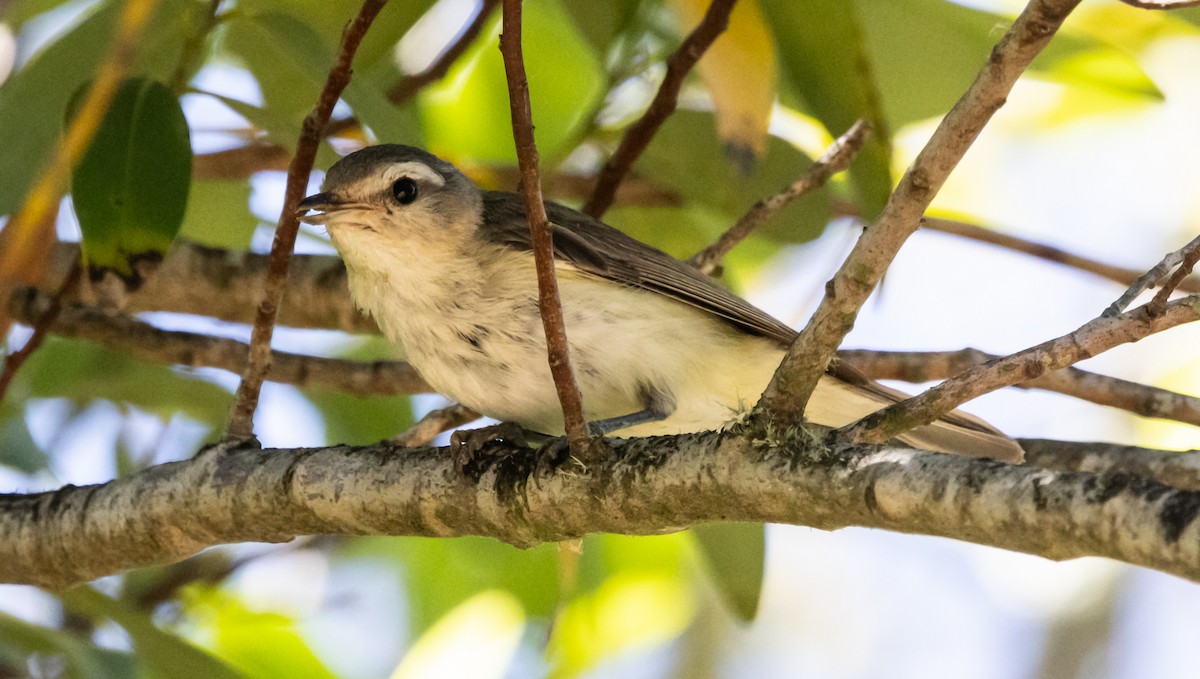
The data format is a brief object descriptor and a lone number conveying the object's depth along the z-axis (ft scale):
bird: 22.48
